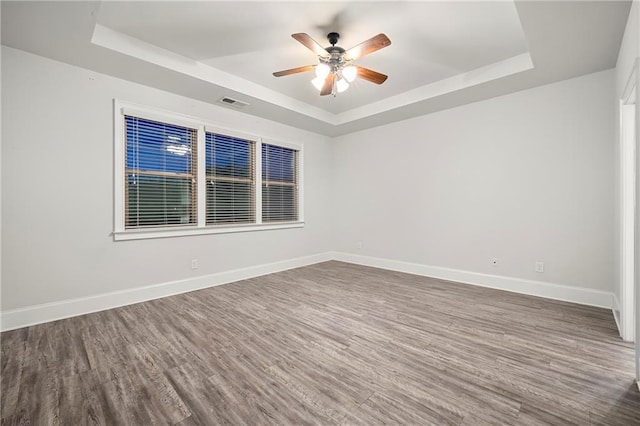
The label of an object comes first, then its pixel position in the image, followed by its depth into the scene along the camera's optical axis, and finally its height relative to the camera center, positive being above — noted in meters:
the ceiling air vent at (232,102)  3.84 +1.65
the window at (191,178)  3.29 +0.54
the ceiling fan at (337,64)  2.43 +1.55
